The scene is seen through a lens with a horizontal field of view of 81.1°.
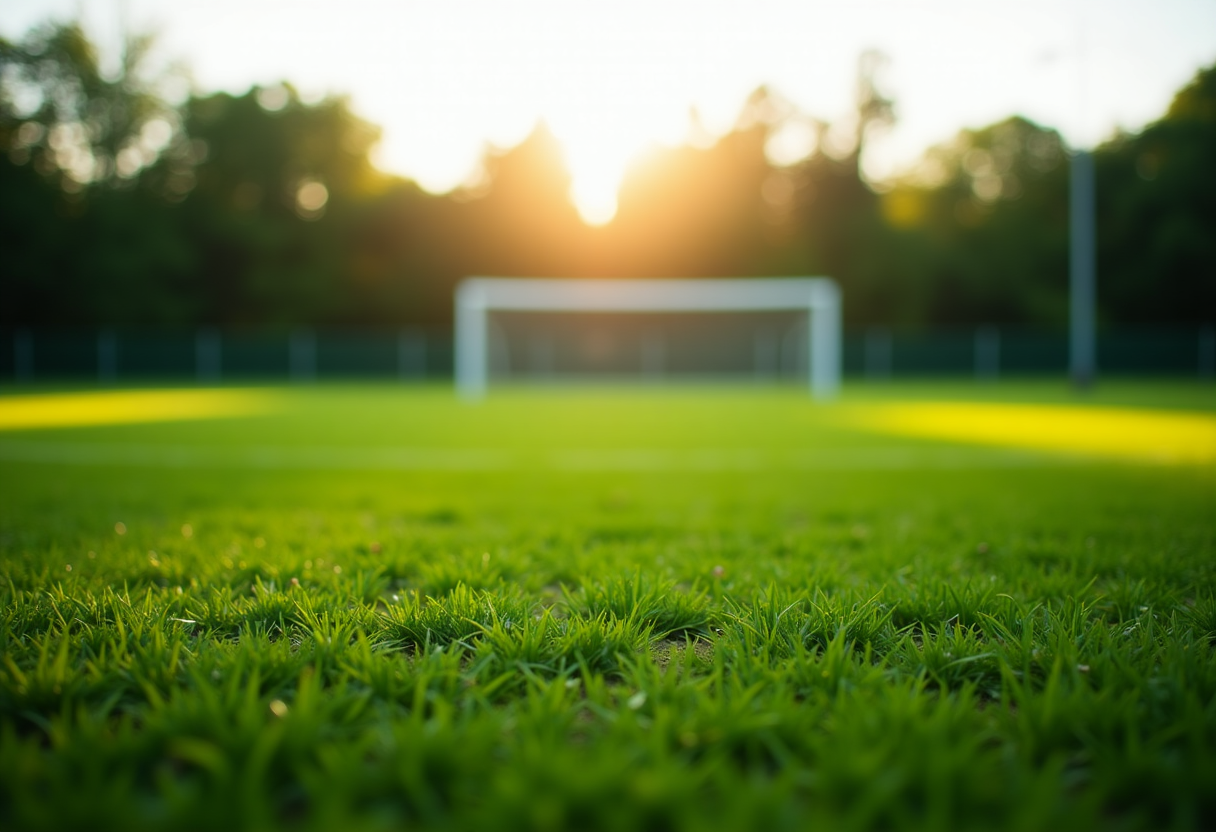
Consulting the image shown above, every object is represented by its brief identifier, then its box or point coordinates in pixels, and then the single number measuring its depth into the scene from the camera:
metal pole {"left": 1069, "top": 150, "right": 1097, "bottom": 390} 16.50
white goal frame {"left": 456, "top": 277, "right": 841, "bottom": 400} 19.72
